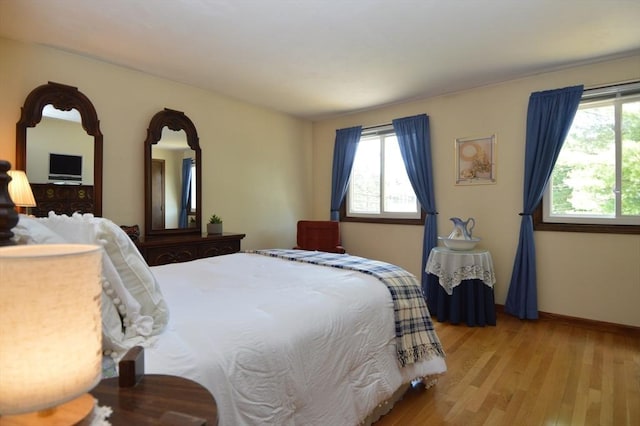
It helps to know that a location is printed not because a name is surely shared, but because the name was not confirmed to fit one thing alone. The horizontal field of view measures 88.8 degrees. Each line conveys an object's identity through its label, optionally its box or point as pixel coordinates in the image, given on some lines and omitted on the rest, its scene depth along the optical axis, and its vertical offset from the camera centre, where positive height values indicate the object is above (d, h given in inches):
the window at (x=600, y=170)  120.1 +17.4
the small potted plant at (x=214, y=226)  147.1 -6.5
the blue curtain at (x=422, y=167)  160.1 +23.4
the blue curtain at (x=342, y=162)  189.8 +30.2
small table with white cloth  129.2 -29.4
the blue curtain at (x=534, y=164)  127.6 +20.3
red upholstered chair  171.3 -12.4
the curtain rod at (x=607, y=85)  118.1 +48.3
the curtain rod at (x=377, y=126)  178.1 +48.4
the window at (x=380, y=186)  175.0 +15.3
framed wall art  146.3 +24.7
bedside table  25.2 -16.1
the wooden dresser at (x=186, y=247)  120.2 -14.5
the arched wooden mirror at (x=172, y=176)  133.5 +15.2
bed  41.7 -18.1
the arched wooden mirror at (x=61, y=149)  105.1 +20.6
